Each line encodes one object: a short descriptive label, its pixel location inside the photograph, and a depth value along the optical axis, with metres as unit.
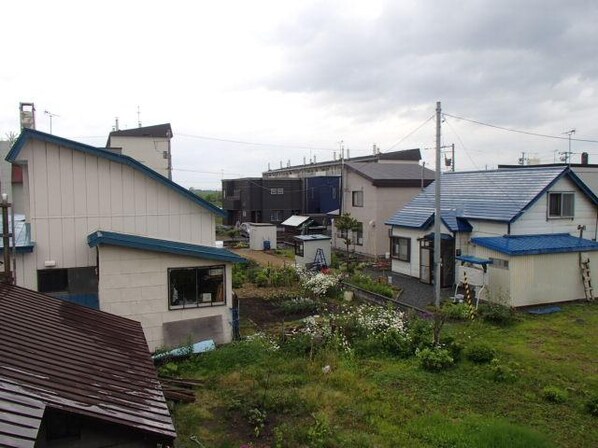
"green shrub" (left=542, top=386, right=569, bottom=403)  10.20
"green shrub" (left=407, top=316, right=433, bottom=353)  13.33
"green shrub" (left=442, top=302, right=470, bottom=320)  16.92
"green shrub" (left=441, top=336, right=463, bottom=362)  12.75
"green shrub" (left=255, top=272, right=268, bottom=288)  22.81
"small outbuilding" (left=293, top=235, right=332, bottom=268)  26.77
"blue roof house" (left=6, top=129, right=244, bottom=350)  13.34
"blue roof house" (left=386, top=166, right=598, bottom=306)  18.67
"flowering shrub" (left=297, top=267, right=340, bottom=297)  20.20
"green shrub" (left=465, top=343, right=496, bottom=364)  12.38
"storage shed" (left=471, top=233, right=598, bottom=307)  18.31
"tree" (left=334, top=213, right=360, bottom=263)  27.98
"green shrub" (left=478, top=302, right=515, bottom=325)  16.31
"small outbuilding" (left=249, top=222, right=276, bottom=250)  36.31
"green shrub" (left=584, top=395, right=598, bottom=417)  9.62
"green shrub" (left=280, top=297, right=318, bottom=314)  17.70
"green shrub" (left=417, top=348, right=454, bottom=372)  12.01
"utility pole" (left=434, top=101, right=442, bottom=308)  16.70
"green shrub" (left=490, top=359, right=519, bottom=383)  11.31
